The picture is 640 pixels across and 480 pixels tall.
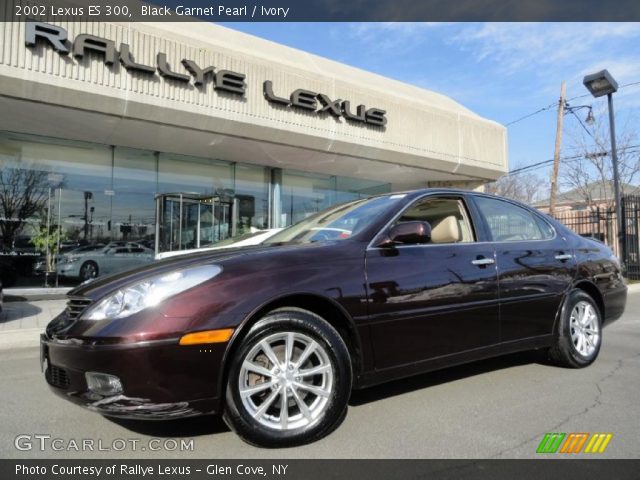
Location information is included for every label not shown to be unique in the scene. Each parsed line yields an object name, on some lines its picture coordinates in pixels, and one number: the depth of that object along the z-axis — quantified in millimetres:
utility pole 20922
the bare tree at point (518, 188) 42312
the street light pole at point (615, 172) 15742
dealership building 9141
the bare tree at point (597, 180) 22016
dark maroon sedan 2555
